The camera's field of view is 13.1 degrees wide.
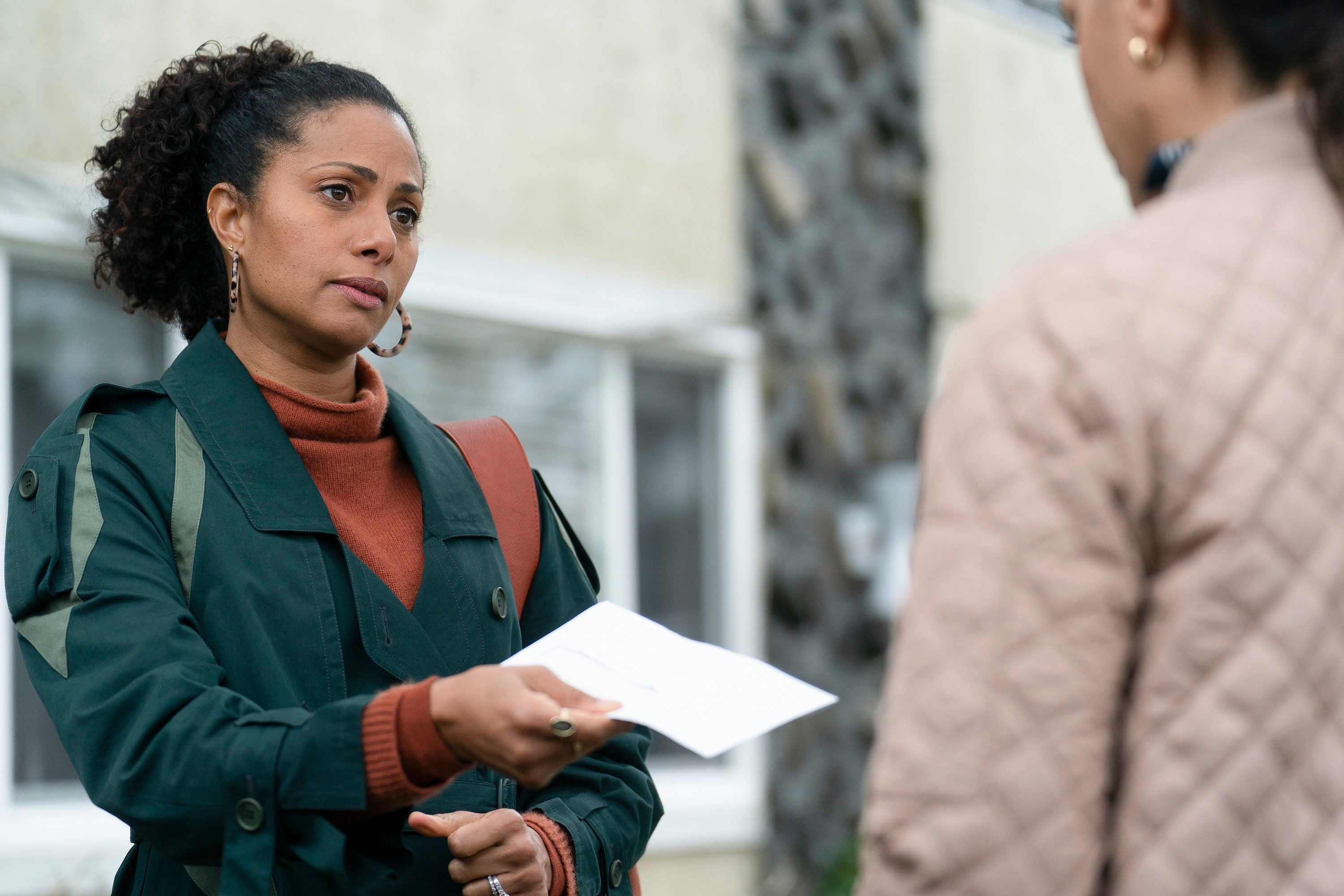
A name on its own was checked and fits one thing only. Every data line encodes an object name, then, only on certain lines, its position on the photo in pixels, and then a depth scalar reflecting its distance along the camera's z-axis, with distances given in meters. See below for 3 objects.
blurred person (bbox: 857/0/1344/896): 3.94
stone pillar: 9.07
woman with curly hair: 4.23
